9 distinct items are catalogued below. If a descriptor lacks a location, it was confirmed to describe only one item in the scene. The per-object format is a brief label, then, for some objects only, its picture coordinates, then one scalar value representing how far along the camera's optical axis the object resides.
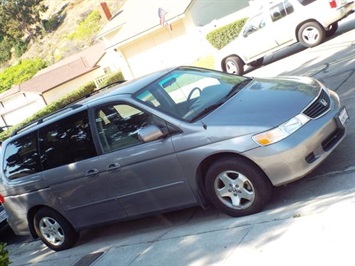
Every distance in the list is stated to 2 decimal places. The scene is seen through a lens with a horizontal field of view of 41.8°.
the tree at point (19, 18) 88.25
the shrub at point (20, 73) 73.38
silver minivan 4.62
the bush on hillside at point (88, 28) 69.94
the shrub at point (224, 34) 22.56
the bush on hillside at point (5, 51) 91.06
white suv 12.88
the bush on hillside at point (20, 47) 88.62
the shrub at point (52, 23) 87.56
